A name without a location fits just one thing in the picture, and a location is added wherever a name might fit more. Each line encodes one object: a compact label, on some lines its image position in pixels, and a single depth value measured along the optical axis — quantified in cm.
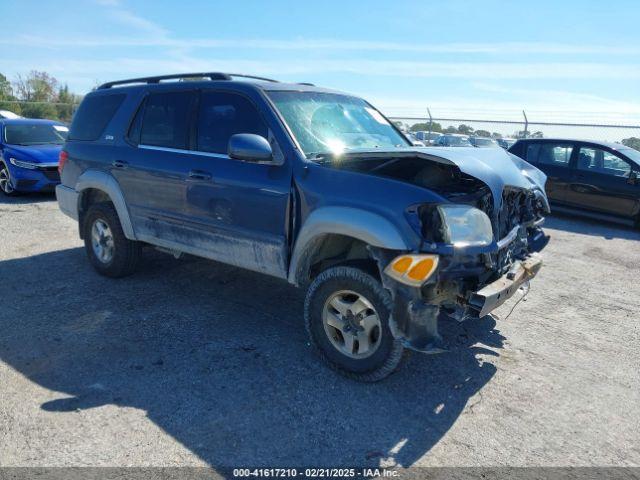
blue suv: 320
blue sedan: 980
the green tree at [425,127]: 2309
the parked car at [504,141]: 1997
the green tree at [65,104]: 2823
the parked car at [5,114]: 1896
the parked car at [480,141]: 1867
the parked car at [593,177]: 934
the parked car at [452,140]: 2044
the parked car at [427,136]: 2291
